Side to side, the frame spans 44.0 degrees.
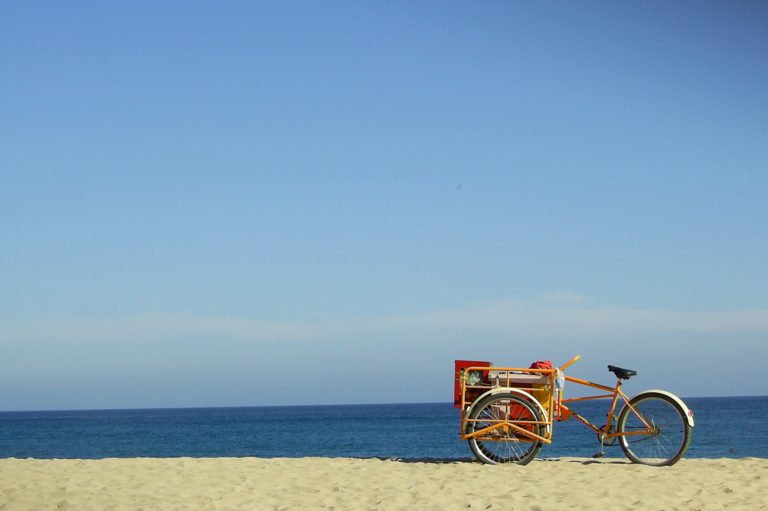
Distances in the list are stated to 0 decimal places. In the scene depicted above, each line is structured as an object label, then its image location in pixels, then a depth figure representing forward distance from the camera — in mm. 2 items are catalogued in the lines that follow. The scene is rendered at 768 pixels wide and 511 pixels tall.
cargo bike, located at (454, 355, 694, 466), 12742
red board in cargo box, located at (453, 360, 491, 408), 13250
